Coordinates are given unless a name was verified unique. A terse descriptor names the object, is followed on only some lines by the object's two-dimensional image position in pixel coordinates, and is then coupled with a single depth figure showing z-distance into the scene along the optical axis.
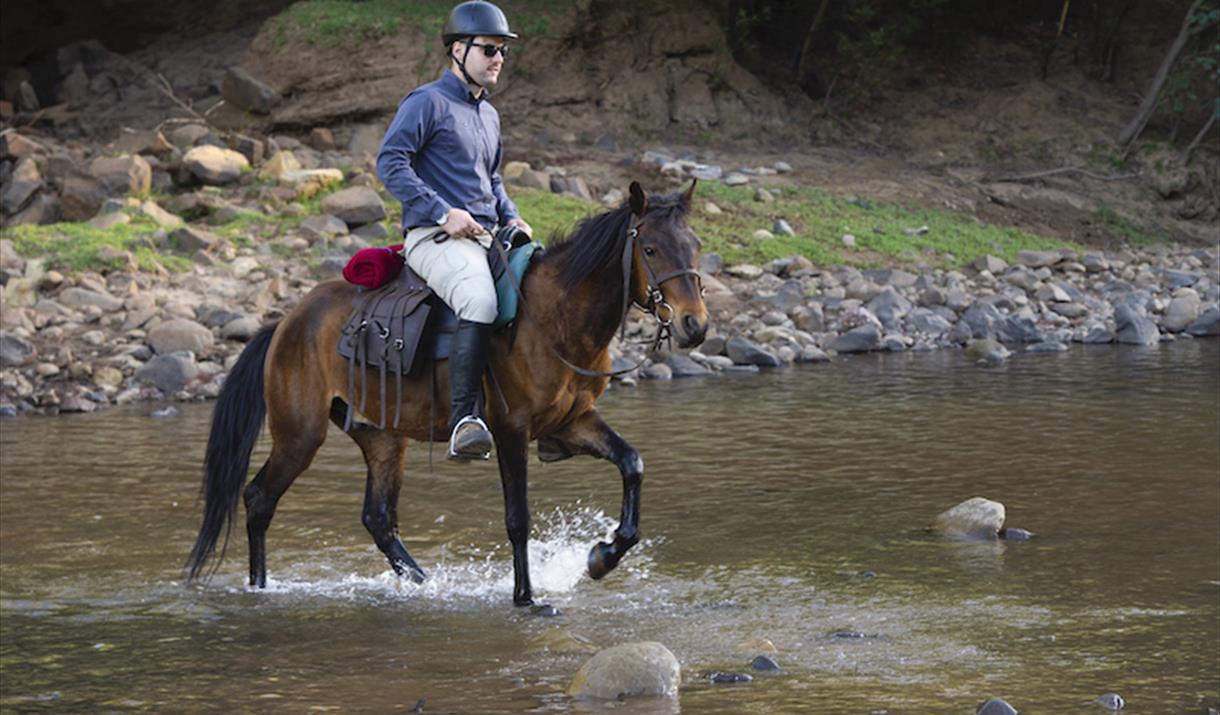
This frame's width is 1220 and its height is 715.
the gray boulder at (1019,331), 17.56
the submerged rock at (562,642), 6.05
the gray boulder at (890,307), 17.81
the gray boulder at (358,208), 18.09
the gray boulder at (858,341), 17.02
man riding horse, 6.75
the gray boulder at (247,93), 22.61
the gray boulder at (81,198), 18.34
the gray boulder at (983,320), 17.58
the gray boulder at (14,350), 14.45
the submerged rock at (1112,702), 4.96
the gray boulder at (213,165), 19.02
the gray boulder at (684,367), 15.70
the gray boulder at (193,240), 17.14
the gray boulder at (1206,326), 18.17
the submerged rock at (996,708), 4.81
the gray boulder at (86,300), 15.59
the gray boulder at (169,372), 14.55
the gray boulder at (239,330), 15.34
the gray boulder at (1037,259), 20.63
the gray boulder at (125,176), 18.62
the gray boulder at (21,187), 18.67
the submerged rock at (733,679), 5.45
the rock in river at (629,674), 5.33
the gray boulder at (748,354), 16.06
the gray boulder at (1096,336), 17.64
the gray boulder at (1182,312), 18.27
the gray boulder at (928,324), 17.59
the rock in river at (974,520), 7.96
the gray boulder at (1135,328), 17.39
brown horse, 6.52
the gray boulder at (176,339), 15.04
